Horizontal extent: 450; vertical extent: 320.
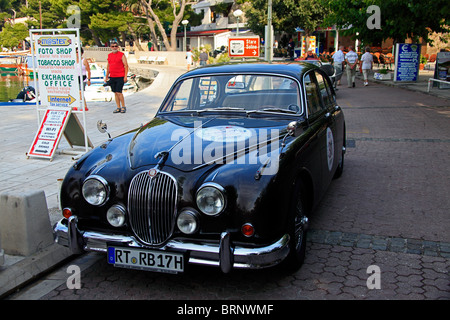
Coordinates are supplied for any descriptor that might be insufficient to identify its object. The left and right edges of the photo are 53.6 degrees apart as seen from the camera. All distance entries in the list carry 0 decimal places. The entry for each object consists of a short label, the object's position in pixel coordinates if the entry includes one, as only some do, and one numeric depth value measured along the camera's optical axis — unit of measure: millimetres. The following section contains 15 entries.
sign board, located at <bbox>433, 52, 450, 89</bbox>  19391
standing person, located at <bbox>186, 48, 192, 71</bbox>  36419
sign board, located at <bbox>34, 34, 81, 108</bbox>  7711
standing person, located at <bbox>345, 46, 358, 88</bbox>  20188
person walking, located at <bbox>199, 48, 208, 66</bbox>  30047
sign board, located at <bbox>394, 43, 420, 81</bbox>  21406
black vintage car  3309
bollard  4109
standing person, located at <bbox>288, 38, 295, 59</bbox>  42719
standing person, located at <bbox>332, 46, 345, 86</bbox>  21041
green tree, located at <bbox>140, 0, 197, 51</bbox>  46438
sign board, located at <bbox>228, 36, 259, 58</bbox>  15828
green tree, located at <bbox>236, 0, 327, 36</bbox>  40062
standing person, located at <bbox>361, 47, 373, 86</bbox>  21531
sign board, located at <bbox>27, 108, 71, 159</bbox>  7883
